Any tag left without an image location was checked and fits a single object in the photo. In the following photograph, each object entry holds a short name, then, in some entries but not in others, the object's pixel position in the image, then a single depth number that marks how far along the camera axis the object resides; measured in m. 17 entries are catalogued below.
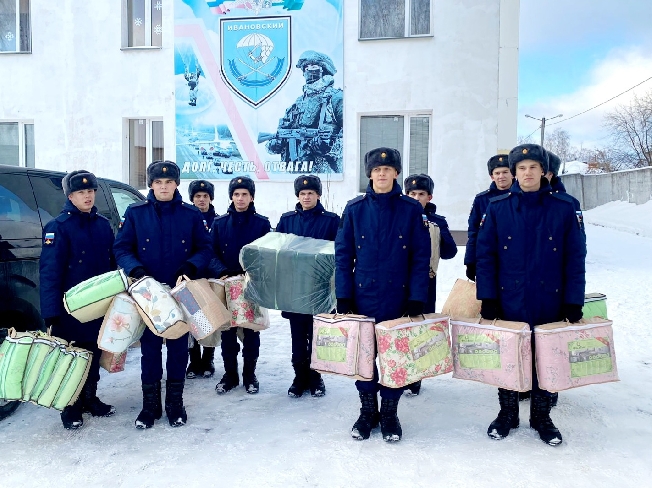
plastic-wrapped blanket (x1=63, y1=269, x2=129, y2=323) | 3.45
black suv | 3.79
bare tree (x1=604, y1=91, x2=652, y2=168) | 37.36
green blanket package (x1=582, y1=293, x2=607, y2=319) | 3.96
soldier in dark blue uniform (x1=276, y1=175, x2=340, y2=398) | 4.38
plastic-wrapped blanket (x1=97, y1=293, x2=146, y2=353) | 3.44
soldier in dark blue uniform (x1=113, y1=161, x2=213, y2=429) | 3.71
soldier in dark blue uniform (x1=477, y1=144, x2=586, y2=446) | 3.33
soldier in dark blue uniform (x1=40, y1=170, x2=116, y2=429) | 3.63
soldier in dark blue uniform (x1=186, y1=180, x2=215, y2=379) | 4.92
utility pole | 48.69
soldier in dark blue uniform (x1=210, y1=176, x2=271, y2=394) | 4.51
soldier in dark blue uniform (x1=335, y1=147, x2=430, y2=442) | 3.45
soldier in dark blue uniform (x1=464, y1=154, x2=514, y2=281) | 4.45
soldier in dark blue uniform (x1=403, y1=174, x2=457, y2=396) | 4.19
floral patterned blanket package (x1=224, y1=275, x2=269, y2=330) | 4.25
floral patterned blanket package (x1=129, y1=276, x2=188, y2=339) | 3.43
